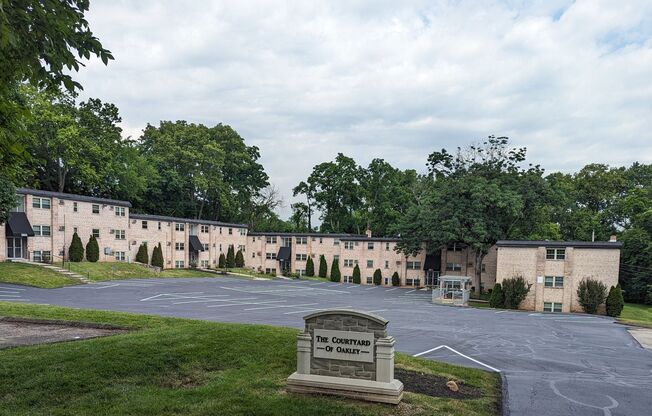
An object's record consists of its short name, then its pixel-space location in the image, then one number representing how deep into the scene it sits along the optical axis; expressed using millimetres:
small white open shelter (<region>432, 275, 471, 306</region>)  39469
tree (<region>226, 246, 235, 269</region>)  61281
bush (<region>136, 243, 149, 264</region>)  49938
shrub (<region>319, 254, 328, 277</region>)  61656
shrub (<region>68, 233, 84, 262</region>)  42031
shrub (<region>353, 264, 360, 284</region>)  59500
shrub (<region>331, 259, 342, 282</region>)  59875
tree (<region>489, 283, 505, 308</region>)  38656
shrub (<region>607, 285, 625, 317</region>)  34906
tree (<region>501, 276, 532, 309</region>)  37969
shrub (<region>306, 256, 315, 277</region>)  62062
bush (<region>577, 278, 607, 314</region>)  35844
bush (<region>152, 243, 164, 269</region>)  51062
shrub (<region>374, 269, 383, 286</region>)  58253
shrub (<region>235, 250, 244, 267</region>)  63344
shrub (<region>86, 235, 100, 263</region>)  43906
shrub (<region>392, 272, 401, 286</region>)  57219
